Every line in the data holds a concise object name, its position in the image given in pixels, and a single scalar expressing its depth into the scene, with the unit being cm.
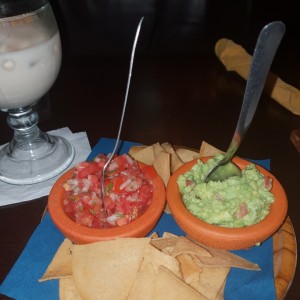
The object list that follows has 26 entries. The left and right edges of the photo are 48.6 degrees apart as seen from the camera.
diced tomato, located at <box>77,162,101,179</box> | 31
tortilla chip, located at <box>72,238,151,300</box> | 25
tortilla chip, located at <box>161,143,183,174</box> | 35
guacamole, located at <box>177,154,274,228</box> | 27
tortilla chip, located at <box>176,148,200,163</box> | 36
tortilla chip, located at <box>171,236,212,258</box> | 26
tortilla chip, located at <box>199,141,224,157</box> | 34
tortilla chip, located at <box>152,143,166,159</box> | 35
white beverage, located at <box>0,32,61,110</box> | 34
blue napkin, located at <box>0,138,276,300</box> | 26
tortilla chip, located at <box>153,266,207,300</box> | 24
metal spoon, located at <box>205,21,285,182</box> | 23
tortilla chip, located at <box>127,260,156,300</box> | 25
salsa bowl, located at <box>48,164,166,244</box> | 27
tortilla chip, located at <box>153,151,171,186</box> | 34
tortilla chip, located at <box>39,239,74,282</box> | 26
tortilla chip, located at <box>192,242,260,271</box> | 26
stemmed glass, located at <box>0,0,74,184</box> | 34
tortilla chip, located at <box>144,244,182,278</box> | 26
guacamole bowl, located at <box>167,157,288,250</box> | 27
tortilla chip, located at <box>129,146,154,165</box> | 36
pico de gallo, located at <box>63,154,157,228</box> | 29
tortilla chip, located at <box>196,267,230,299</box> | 25
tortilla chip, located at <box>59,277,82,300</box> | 25
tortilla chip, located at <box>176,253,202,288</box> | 26
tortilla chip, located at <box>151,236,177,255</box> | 28
